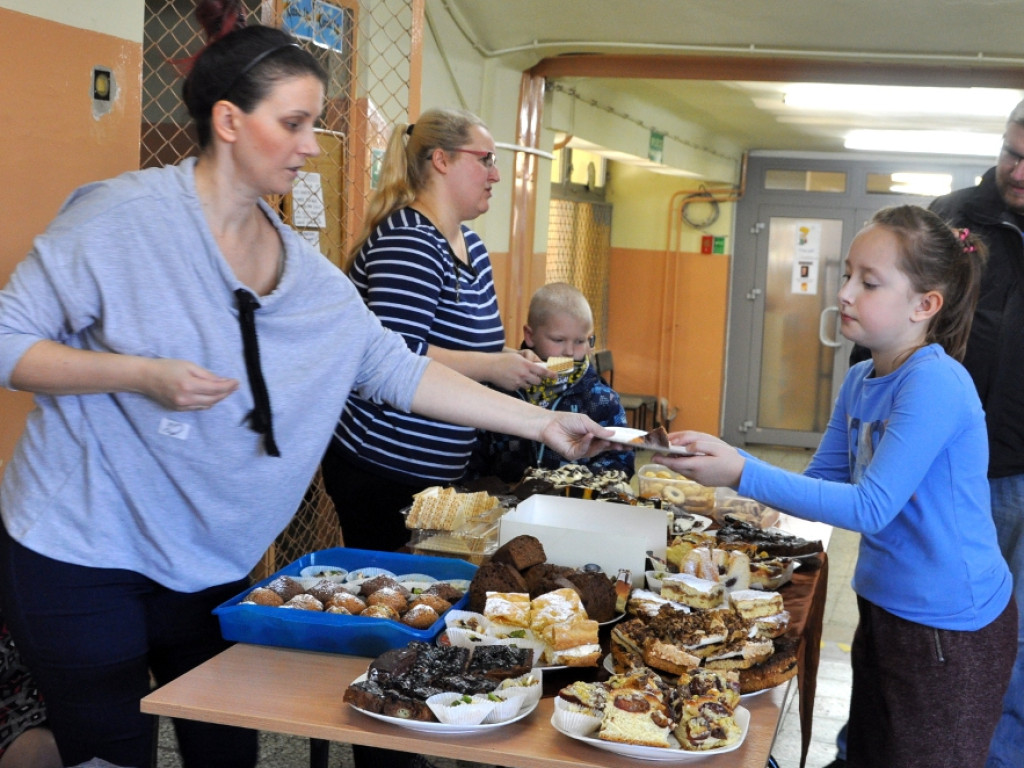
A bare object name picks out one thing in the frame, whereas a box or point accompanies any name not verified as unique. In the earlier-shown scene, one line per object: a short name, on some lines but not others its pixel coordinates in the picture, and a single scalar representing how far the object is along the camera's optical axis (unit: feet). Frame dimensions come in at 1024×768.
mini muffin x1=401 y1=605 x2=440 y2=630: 6.03
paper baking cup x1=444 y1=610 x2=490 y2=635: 5.97
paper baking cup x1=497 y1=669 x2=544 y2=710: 5.24
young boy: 10.68
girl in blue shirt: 6.70
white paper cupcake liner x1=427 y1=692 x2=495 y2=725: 5.01
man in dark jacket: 9.02
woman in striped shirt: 8.40
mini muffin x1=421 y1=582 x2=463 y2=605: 6.49
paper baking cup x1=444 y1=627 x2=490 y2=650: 5.84
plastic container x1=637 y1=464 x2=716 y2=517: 9.43
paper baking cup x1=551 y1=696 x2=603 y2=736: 5.06
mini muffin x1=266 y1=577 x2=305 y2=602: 6.28
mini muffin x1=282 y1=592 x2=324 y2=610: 6.10
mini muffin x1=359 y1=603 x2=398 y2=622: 6.02
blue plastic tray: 5.87
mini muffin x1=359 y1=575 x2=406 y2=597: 6.40
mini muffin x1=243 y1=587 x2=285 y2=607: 6.10
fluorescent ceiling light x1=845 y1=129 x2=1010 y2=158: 30.50
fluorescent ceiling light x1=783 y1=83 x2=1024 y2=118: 22.81
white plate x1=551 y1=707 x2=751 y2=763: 4.86
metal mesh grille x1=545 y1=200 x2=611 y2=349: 28.27
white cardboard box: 6.96
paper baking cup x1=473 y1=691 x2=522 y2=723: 5.09
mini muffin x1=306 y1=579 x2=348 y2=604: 6.29
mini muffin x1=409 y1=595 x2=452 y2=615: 6.23
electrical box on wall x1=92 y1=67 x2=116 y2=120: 9.95
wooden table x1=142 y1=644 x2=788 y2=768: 4.96
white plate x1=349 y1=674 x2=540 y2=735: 5.00
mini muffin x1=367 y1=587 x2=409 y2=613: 6.17
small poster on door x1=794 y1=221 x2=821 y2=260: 36.78
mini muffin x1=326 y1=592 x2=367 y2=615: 6.11
